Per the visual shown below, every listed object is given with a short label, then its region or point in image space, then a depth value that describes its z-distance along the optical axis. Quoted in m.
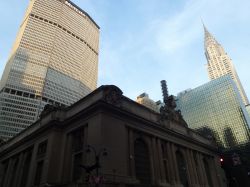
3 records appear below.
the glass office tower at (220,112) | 107.44
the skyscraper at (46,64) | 136.38
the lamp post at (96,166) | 18.66
